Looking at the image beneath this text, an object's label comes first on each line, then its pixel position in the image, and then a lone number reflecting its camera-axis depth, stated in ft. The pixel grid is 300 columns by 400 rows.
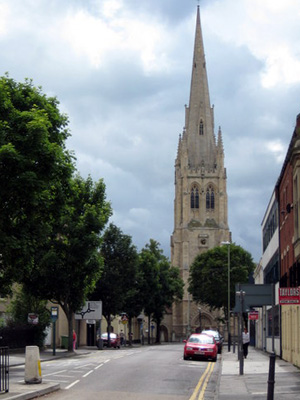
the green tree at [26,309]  152.52
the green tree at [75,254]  144.77
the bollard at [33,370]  61.87
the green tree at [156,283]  271.28
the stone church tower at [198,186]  425.69
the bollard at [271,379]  40.73
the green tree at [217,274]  330.95
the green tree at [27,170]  76.07
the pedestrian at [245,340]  120.47
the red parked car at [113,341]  201.63
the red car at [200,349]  119.14
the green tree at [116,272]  200.44
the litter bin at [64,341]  172.14
